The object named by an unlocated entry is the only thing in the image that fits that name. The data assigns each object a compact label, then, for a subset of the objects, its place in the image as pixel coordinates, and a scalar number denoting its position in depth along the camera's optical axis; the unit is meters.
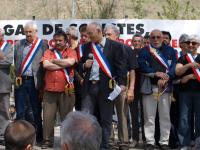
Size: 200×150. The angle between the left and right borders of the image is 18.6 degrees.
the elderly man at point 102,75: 8.80
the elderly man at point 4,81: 9.81
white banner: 13.94
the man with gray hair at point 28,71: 9.77
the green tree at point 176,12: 19.36
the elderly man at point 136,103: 9.96
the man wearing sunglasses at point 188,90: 9.18
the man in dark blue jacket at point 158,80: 9.53
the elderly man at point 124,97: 9.37
